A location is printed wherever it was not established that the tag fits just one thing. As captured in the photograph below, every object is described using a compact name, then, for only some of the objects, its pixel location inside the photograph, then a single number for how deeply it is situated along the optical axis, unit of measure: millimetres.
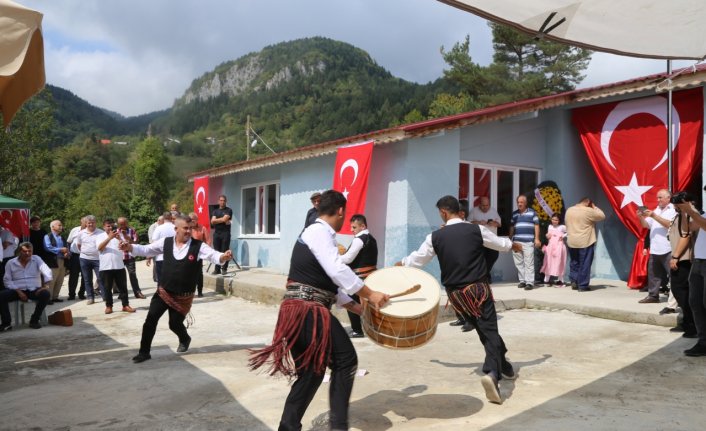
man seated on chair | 8523
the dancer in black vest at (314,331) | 3645
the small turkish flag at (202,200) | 15736
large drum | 4020
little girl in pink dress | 10305
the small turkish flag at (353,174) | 9773
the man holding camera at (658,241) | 7745
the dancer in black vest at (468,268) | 4883
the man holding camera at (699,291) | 5715
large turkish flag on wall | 9398
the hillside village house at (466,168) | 9750
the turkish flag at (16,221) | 11734
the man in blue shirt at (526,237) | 9992
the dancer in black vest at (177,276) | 6266
